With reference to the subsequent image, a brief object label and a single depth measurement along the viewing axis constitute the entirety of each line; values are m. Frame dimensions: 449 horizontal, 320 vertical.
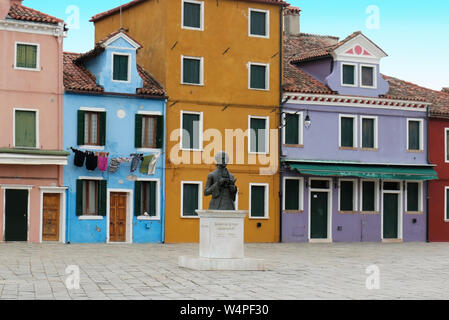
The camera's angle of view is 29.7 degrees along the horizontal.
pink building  31.89
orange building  35.19
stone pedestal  20.45
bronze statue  21.09
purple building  37.28
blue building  33.06
